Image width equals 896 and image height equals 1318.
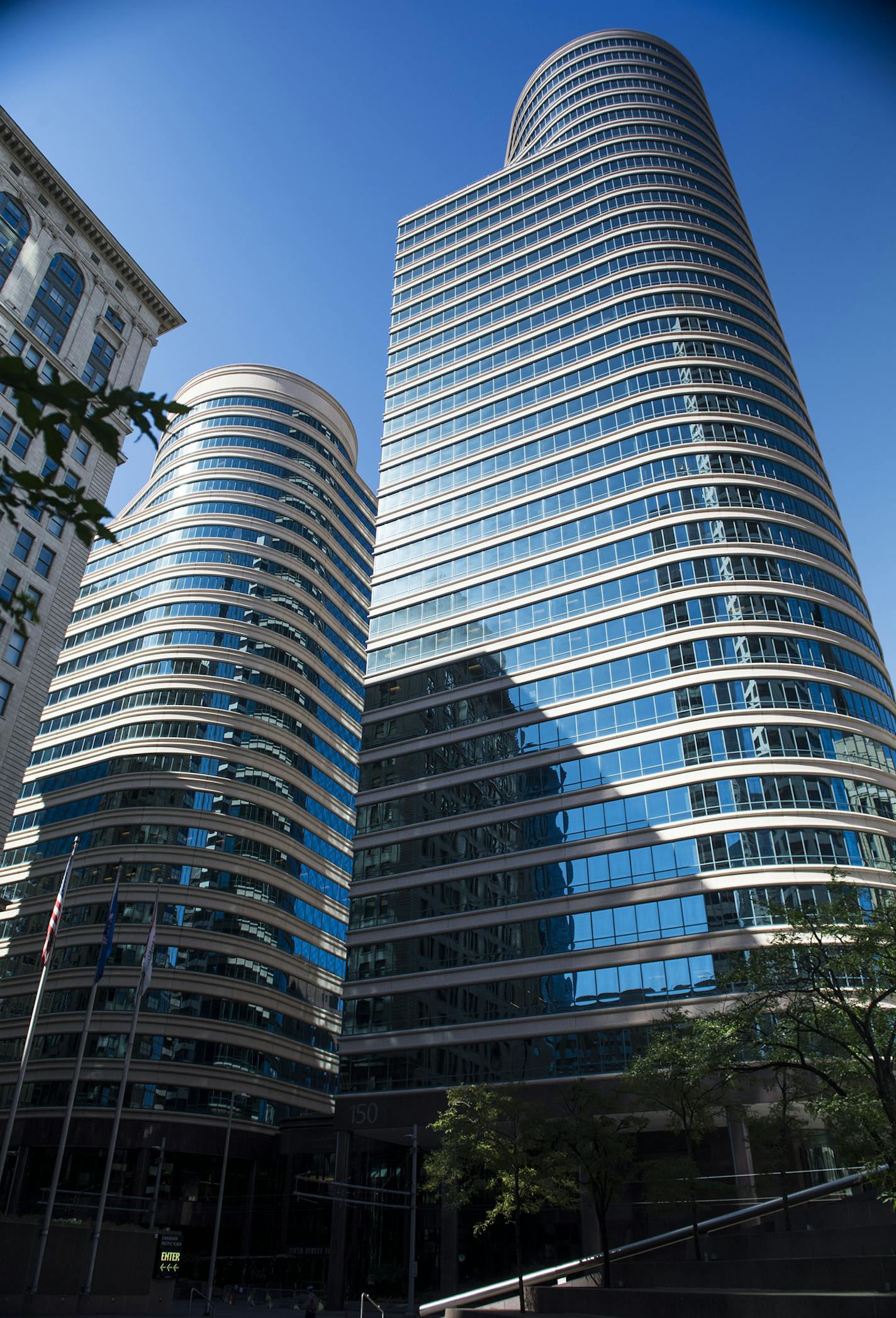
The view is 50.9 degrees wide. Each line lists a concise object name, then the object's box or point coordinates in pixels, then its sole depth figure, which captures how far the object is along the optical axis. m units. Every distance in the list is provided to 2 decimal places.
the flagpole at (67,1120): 28.94
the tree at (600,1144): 35.38
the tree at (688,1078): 27.52
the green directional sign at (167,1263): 57.26
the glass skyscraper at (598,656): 49.56
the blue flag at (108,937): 35.66
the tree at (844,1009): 23.59
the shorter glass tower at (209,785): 65.38
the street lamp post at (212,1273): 43.24
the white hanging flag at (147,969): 37.91
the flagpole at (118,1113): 31.27
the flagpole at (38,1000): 34.28
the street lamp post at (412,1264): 38.66
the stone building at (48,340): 54.22
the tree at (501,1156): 36.66
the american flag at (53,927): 34.84
